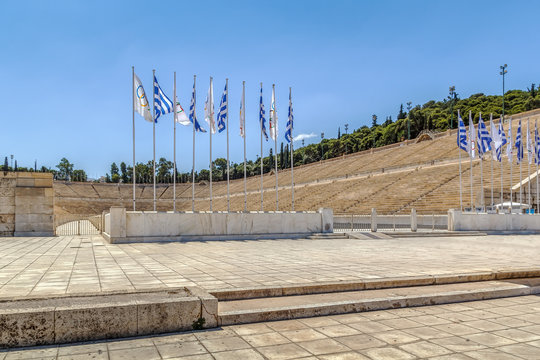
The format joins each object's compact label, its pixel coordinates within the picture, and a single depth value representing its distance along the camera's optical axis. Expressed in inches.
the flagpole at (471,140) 1124.6
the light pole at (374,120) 4704.2
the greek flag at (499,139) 1120.8
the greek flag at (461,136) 1066.1
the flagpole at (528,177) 1187.6
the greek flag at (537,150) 1205.5
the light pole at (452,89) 3275.1
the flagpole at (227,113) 811.4
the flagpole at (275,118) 879.7
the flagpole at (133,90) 734.5
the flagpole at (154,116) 735.1
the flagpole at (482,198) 1220.8
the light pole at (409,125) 3211.1
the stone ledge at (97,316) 188.2
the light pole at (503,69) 2618.1
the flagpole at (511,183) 1094.5
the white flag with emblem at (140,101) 733.3
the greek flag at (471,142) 1131.0
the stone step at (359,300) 237.6
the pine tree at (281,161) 4035.4
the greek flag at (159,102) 738.2
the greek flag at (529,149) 1188.4
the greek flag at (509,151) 1251.4
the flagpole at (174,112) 766.5
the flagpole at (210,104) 804.0
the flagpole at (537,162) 1208.0
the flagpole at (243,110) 860.7
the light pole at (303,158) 4132.4
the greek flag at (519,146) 1190.3
